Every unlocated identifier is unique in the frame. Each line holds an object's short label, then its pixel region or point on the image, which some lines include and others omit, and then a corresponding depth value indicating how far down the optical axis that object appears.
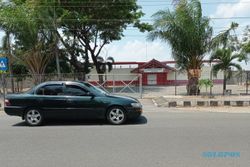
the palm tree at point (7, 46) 27.83
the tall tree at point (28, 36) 26.70
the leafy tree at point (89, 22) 31.66
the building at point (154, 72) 50.84
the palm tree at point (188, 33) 24.50
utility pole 27.38
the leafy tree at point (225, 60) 25.85
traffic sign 18.65
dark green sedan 10.80
